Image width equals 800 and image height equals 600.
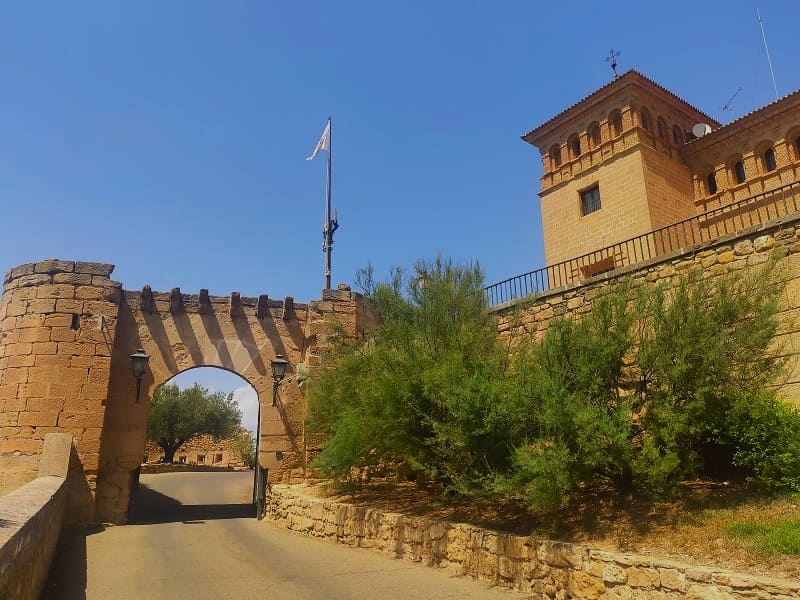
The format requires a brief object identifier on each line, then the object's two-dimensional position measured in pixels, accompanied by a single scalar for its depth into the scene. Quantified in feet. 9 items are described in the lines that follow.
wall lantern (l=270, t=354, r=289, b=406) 40.81
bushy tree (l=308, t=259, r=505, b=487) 23.34
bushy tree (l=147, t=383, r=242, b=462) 93.76
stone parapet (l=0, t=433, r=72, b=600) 11.95
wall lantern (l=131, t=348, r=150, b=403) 37.40
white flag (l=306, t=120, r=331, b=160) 69.26
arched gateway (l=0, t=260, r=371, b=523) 35.76
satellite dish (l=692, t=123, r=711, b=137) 63.31
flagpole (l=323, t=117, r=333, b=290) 62.17
